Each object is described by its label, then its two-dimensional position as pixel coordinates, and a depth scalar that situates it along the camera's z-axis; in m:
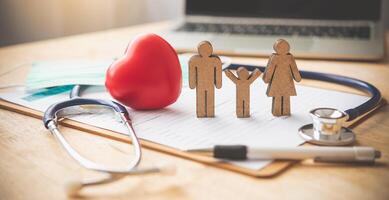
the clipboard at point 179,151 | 0.41
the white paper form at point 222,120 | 0.47
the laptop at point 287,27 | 0.88
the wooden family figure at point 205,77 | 0.53
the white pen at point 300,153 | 0.42
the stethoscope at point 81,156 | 0.40
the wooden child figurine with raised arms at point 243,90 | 0.53
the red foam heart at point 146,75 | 0.55
